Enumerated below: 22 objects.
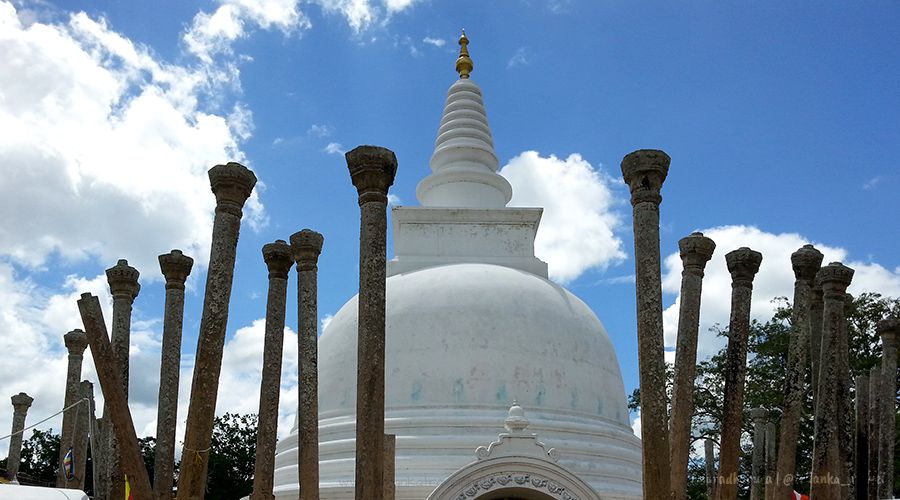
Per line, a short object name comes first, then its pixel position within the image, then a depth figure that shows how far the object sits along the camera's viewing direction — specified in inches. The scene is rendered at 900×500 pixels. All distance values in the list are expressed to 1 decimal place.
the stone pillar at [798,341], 571.2
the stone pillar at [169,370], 527.5
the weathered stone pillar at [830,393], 543.8
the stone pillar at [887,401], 671.1
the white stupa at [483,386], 735.7
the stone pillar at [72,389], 833.5
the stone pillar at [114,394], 478.0
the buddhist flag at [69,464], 763.3
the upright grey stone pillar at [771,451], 909.2
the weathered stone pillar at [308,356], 599.5
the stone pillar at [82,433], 753.6
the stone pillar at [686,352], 571.2
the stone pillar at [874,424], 672.7
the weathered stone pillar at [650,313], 451.2
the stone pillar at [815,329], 614.2
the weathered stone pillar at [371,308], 463.8
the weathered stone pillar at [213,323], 483.2
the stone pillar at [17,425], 938.1
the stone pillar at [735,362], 548.7
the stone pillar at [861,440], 661.9
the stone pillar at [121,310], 670.5
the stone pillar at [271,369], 611.2
